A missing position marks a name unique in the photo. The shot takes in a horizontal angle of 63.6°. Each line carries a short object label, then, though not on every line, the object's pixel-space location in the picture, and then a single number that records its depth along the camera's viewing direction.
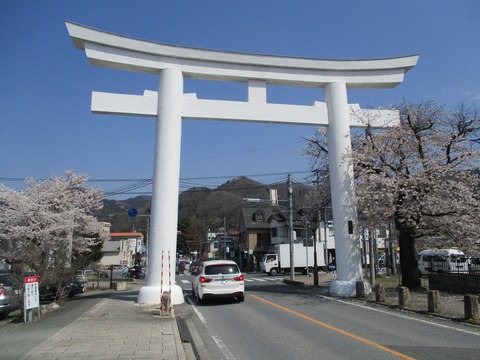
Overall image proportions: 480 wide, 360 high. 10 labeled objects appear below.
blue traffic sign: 30.00
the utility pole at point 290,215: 27.12
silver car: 12.52
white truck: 41.78
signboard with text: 11.41
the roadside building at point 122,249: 64.00
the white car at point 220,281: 14.47
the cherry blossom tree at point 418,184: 15.34
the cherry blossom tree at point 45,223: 14.55
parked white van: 22.34
